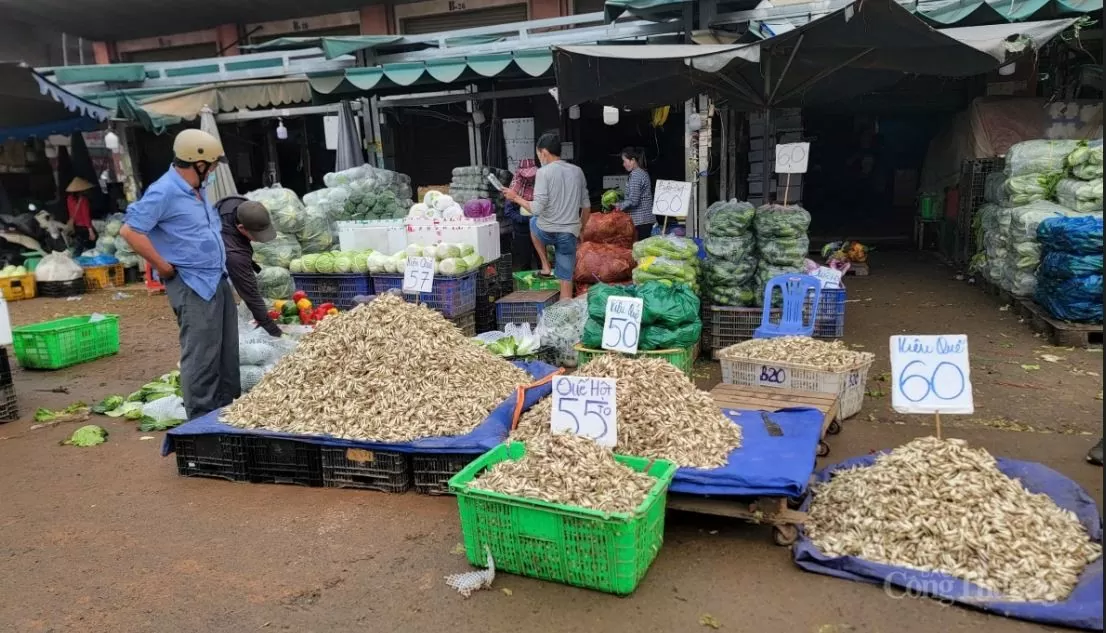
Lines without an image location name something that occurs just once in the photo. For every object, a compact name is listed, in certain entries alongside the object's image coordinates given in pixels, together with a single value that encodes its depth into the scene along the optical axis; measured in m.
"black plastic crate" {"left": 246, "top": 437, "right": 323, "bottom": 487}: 4.58
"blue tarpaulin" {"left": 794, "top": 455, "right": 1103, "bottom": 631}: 2.88
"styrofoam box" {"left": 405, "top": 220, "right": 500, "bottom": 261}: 7.88
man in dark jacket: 5.99
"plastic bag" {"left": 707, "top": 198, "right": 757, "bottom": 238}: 6.98
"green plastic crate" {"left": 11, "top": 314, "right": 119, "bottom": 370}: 7.80
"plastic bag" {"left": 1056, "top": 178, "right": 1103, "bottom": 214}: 7.32
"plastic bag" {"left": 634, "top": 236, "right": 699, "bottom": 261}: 6.91
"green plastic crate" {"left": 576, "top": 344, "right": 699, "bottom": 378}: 5.83
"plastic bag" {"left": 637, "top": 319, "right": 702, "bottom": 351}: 5.89
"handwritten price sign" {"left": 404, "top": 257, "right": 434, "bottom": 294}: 6.42
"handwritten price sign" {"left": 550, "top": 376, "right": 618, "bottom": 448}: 3.72
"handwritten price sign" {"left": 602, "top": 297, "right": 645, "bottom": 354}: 5.45
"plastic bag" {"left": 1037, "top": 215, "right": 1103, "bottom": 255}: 6.62
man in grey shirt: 7.73
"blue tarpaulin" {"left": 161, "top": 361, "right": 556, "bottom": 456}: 4.22
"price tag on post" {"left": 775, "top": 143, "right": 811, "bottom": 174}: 7.39
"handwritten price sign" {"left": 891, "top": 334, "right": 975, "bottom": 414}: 3.54
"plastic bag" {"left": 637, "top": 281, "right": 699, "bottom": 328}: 5.89
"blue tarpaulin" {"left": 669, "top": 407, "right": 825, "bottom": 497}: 3.48
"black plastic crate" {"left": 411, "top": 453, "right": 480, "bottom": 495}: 4.29
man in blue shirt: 4.93
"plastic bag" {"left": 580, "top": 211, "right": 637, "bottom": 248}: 8.42
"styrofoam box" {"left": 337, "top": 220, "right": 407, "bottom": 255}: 8.07
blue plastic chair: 6.23
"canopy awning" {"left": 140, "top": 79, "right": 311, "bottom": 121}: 11.53
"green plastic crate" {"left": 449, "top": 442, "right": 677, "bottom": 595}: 3.14
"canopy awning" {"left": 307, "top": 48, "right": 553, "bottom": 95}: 9.60
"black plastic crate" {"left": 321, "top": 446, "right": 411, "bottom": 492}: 4.40
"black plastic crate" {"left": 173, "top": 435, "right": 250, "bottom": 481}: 4.69
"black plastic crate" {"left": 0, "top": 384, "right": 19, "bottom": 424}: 6.29
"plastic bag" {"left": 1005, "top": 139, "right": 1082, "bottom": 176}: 8.26
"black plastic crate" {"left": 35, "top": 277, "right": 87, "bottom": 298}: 12.78
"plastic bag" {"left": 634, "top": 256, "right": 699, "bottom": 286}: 6.76
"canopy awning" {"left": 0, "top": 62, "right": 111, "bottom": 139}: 11.71
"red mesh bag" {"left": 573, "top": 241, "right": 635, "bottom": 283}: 7.97
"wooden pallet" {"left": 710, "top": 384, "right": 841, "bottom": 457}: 4.72
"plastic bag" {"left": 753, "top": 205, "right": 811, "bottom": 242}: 6.91
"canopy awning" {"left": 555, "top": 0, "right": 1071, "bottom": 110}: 5.47
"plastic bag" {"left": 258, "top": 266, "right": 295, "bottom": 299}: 9.17
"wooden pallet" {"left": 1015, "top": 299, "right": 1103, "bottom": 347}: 6.79
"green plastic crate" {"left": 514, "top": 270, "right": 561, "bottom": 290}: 8.61
